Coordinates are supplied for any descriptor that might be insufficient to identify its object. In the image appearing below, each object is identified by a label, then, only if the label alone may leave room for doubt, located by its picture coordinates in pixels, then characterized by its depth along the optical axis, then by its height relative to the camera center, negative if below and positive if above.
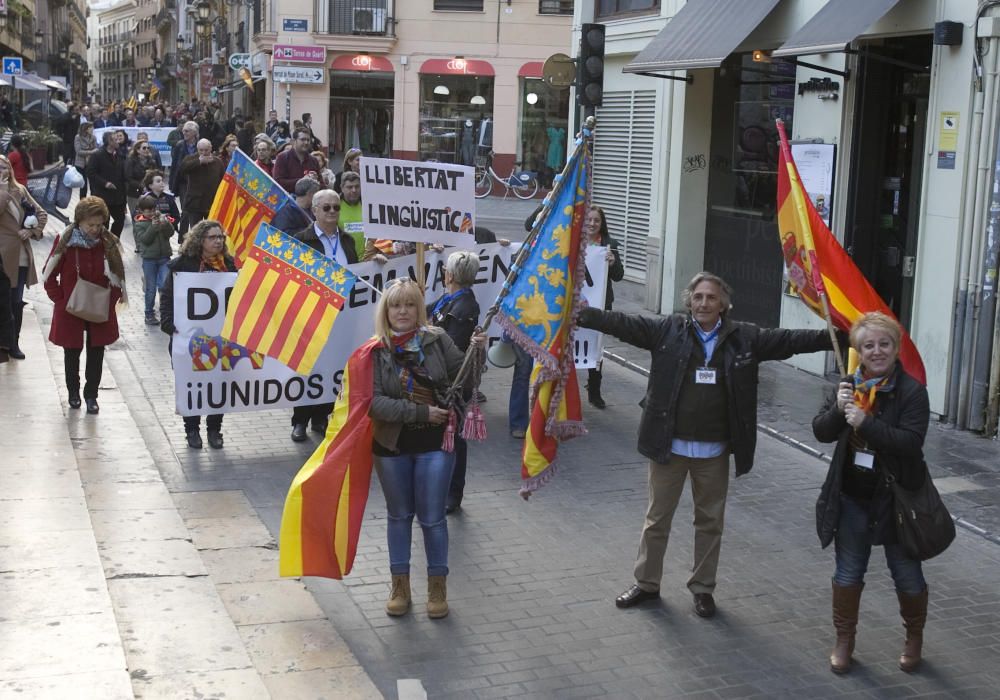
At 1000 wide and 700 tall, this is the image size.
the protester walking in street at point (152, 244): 14.33 -0.97
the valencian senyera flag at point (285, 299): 8.95 -0.95
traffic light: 14.42 +1.20
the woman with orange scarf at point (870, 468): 5.62 -1.24
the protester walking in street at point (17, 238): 11.84 -0.80
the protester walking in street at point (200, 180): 17.09 -0.30
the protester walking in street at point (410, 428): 6.28 -1.26
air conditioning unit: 39.34 +4.33
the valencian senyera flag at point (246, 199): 11.87 -0.36
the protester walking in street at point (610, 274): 11.28 -0.87
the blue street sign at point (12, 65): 36.22 +2.37
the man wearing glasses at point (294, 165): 17.94 -0.05
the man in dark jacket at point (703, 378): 6.31 -0.97
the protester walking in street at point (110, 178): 19.06 -0.35
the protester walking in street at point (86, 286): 10.12 -1.03
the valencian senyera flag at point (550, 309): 6.44 -0.68
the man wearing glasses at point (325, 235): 10.24 -0.58
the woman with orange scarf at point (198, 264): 9.77 -0.80
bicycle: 34.72 -0.34
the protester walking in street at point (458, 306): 8.25 -0.88
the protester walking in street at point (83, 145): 26.09 +0.17
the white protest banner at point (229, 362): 9.65 -1.50
